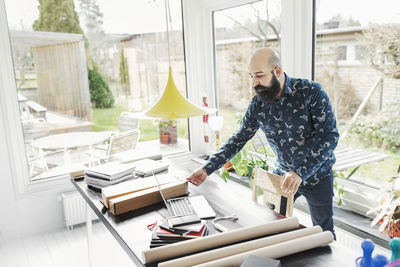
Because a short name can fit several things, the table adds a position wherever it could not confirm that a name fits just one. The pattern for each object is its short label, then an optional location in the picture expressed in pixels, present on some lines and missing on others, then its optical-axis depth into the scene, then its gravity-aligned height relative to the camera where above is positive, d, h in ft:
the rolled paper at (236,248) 4.14 -2.24
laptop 5.36 -2.34
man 6.56 -1.30
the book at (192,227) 5.16 -2.34
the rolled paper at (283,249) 4.11 -2.26
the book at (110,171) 7.34 -2.12
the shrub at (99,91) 11.73 -0.69
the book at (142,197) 6.10 -2.27
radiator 11.15 -4.28
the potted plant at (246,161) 10.09 -2.79
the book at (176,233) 5.03 -2.35
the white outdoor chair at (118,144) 11.62 -2.49
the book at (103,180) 7.32 -2.27
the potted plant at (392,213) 5.62 -2.47
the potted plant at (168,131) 13.10 -2.36
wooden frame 6.68 -2.51
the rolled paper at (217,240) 4.45 -2.26
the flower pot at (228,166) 11.53 -3.26
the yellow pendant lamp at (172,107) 6.02 -0.69
